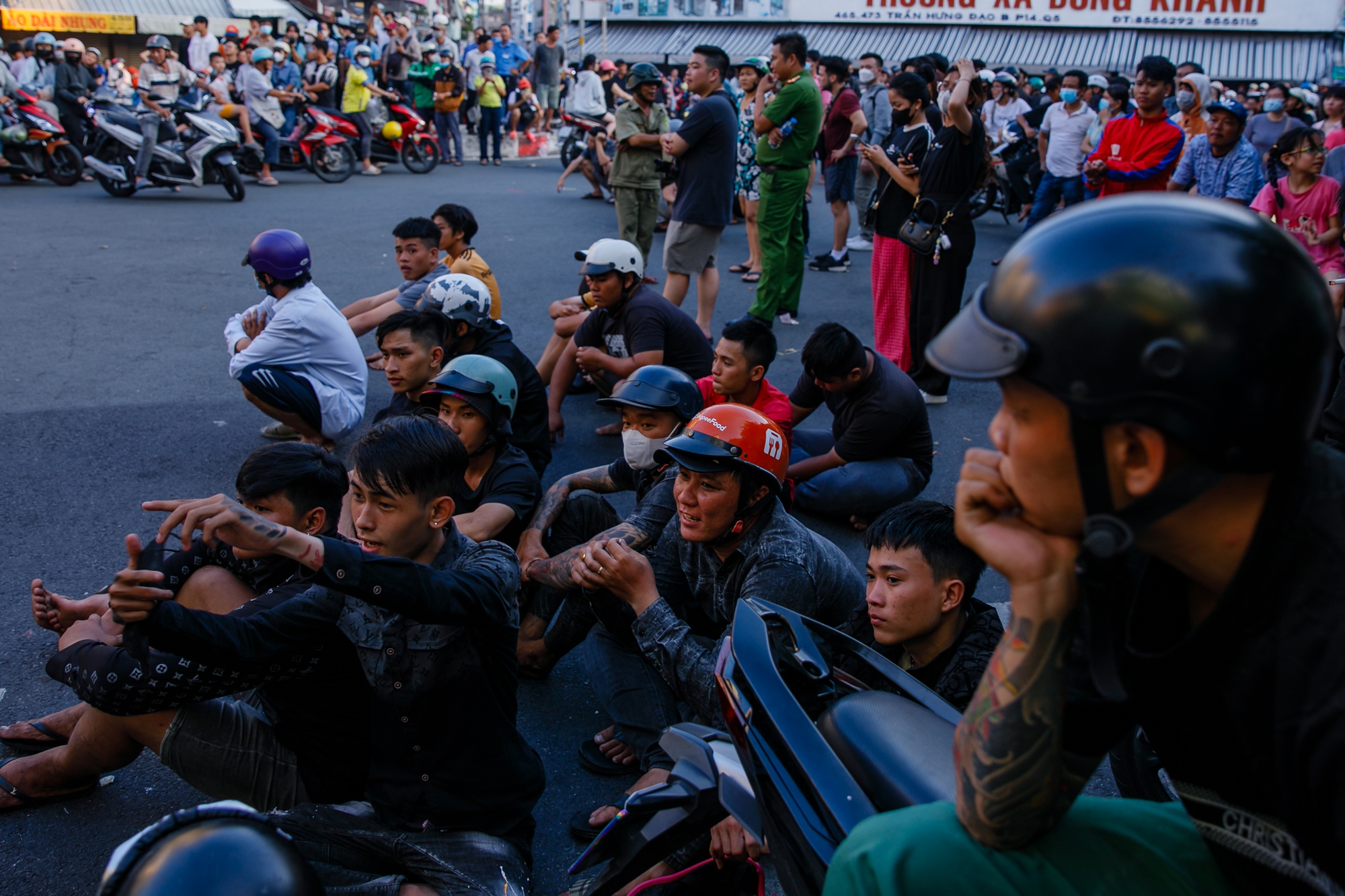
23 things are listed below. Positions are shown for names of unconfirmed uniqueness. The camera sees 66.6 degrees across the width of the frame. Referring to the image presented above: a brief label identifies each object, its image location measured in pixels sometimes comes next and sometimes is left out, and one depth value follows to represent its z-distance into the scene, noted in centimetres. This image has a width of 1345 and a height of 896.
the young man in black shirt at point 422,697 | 226
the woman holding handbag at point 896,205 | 651
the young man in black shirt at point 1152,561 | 105
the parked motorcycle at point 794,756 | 156
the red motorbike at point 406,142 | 1622
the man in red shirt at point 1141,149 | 761
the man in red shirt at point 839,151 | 995
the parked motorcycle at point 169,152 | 1240
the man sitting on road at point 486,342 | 466
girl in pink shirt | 557
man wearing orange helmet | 256
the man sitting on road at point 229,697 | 231
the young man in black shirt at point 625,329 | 539
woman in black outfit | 612
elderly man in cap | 782
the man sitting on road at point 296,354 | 508
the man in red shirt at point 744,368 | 455
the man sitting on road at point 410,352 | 455
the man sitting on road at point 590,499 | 350
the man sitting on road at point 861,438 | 462
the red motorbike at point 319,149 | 1452
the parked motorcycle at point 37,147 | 1284
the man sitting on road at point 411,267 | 588
